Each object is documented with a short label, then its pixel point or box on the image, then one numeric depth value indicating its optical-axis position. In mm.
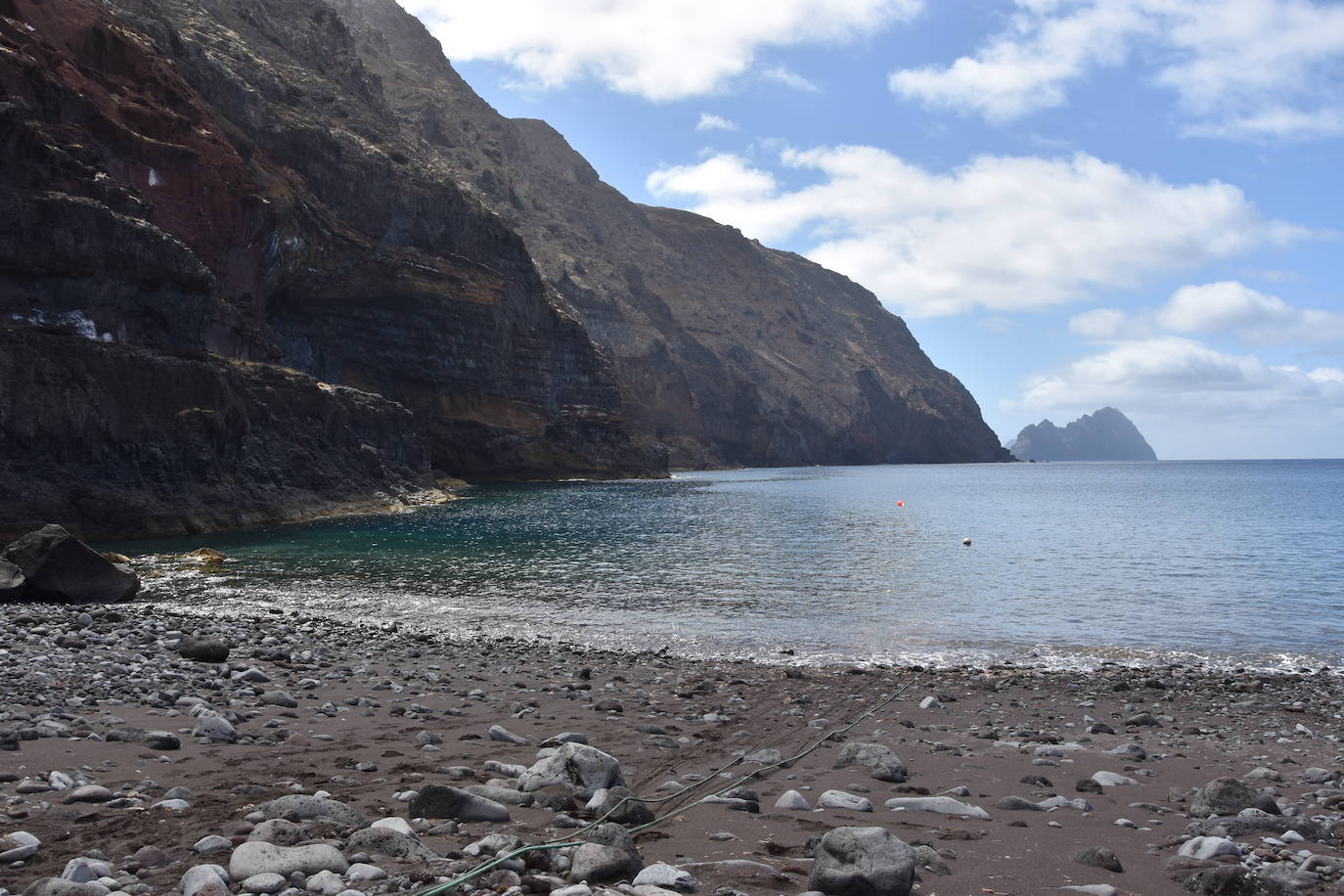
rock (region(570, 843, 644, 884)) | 5816
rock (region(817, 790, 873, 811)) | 8070
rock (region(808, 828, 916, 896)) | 5688
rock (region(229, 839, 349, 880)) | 5520
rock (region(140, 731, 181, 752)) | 8930
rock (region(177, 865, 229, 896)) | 5203
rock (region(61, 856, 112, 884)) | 5266
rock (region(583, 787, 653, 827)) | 7148
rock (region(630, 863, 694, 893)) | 5734
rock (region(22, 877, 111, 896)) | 4992
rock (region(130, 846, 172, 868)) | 5719
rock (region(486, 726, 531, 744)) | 10305
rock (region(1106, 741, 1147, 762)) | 10563
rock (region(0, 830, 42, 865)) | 5637
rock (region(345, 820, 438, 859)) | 6023
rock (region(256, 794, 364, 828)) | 6672
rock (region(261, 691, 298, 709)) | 11617
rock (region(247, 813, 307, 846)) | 6078
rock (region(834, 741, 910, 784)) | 9282
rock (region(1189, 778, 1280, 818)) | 8109
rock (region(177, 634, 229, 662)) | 14289
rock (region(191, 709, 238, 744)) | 9477
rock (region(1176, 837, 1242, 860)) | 6828
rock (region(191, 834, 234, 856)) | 5977
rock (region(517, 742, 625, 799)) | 8039
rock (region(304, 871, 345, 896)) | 5277
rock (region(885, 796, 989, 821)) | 7922
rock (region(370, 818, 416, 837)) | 6328
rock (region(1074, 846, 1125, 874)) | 6609
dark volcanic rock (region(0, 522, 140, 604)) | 21922
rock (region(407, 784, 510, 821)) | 7004
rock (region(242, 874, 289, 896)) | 5234
